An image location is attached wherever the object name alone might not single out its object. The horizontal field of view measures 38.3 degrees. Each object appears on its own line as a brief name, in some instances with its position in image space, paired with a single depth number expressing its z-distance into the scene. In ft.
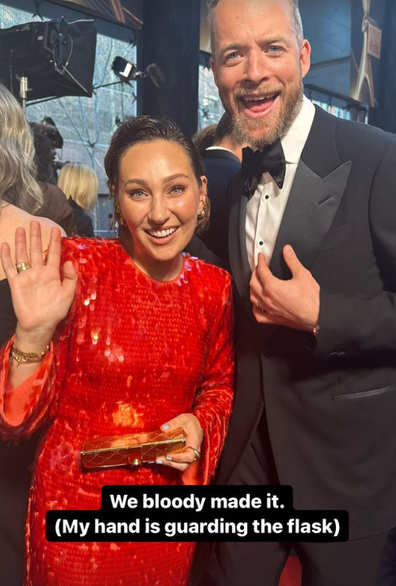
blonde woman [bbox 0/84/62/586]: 4.16
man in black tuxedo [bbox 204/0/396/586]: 3.84
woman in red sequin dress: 3.84
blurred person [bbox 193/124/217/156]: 7.96
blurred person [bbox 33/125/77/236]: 7.84
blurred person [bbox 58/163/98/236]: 10.33
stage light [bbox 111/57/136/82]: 16.48
